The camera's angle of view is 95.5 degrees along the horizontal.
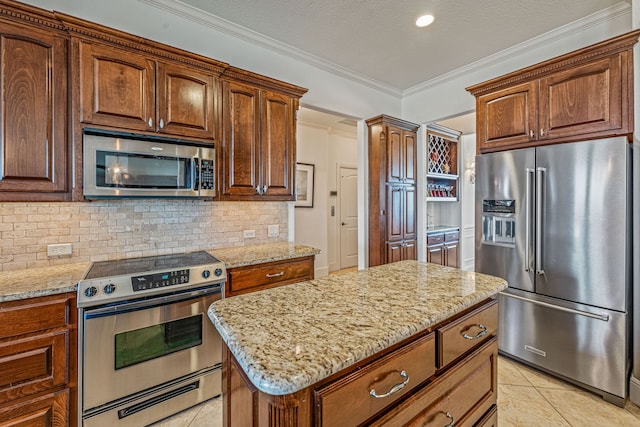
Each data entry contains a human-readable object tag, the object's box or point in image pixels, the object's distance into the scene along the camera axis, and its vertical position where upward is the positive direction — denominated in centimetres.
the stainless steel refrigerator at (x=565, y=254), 197 -33
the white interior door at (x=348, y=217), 592 -10
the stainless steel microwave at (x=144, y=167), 183 +32
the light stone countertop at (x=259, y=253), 219 -34
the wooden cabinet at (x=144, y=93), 182 +83
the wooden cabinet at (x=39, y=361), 142 -75
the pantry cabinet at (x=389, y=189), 366 +31
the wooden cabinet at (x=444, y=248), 450 -59
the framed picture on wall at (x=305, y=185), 503 +49
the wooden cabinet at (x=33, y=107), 163 +63
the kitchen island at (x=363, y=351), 74 -39
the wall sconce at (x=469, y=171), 568 +79
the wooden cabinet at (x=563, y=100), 200 +88
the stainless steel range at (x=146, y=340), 162 -77
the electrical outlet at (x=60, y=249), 195 -24
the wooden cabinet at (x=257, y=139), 238 +65
